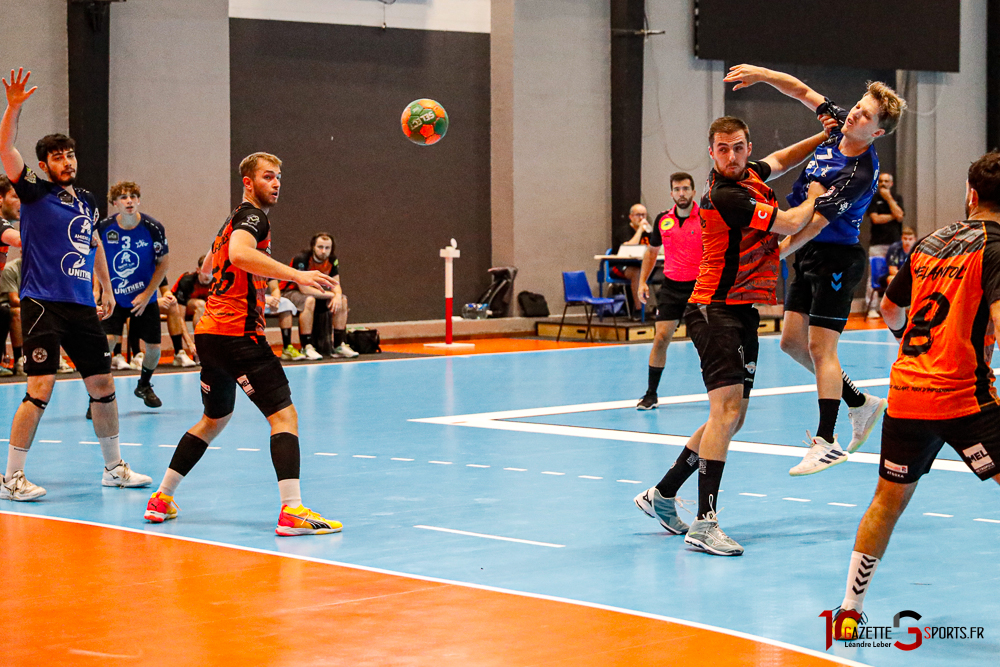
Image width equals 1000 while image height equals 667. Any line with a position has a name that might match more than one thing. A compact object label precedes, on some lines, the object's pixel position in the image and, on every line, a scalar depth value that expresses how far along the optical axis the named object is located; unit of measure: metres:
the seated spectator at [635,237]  19.42
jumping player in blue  7.14
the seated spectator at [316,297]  15.69
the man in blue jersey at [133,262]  10.27
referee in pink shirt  11.05
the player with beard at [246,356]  6.48
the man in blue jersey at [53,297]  7.44
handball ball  13.84
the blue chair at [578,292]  18.67
